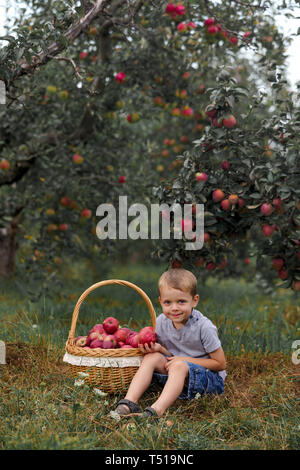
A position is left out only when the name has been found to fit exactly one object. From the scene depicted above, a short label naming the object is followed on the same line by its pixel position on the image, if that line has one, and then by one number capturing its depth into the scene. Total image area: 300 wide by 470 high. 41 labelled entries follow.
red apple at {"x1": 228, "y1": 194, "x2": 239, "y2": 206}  3.60
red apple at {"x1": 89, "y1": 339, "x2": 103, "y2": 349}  3.10
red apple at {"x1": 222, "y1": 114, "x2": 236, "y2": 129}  3.57
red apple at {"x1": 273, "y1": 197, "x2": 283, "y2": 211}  3.49
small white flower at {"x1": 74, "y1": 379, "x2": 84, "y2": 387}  2.68
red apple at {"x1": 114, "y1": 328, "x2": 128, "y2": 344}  3.19
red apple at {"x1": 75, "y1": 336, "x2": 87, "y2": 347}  3.16
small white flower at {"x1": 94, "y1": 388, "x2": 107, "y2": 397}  2.62
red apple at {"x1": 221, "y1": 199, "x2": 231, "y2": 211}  3.62
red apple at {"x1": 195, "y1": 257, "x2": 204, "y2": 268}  3.91
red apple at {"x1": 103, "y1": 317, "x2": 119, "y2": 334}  3.25
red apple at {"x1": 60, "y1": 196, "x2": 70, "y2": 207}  5.37
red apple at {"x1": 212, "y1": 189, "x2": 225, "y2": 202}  3.63
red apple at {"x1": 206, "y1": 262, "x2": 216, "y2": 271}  3.97
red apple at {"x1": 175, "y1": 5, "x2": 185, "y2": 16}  4.34
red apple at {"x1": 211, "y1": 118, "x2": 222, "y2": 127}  3.65
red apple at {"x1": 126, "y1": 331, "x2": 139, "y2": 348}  3.08
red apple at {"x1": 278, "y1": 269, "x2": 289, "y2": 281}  3.87
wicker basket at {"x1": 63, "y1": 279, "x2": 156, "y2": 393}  2.94
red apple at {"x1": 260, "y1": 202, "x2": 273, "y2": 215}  3.47
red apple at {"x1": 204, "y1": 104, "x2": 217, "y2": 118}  3.62
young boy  2.87
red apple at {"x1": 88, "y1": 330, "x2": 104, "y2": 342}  3.18
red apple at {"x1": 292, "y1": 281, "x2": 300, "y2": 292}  3.80
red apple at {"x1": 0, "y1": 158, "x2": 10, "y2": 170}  5.18
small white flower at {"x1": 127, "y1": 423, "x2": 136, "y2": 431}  2.39
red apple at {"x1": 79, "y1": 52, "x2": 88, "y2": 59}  5.17
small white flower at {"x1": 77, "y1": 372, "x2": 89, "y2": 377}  2.71
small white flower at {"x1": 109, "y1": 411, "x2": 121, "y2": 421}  2.52
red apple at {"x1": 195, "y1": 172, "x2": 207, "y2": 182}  3.63
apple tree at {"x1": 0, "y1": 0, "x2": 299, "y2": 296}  3.58
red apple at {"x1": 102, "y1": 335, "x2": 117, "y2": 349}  3.10
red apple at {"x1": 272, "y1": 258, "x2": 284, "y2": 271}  3.83
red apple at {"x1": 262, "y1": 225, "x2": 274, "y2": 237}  3.58
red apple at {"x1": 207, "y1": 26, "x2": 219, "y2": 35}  4.52
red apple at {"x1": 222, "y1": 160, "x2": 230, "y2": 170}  3.73
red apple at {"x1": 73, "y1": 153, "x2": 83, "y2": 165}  5.31
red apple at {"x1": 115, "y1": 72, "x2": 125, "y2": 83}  4.88
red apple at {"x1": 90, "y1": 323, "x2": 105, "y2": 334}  3.28
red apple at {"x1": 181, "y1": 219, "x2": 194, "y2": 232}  3.56
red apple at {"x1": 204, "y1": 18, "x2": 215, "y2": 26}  4.55
